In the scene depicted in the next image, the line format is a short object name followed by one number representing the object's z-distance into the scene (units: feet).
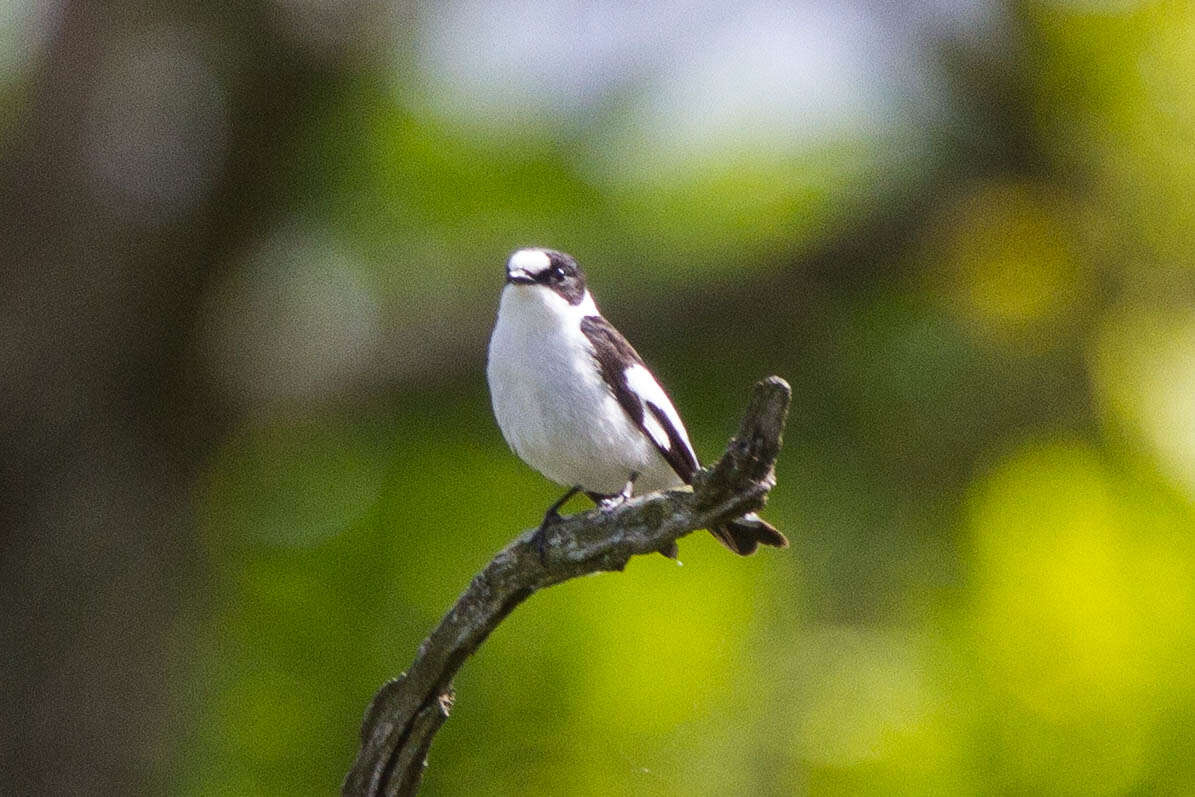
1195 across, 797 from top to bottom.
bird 25.03
